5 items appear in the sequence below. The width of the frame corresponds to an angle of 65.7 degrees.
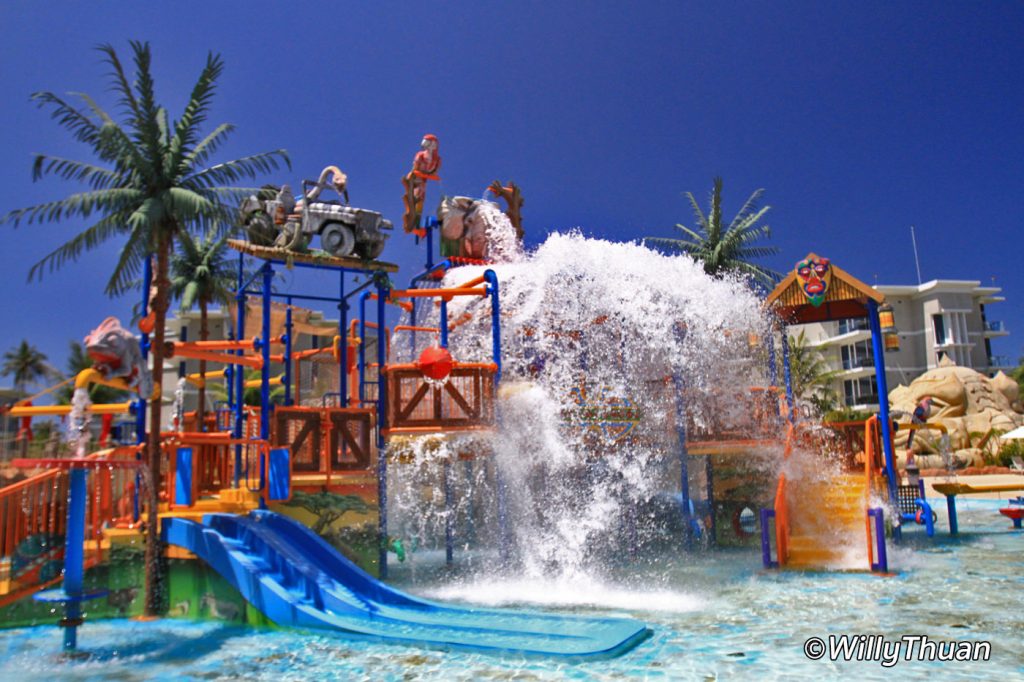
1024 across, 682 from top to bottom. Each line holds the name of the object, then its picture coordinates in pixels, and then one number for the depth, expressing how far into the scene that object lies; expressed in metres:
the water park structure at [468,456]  9.74
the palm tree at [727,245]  29.55
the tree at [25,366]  63.00
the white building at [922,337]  57.72
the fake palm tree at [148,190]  10.55
